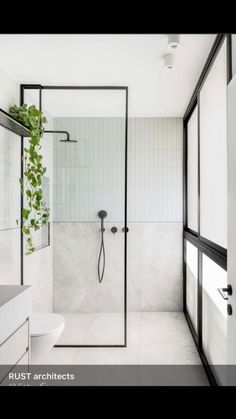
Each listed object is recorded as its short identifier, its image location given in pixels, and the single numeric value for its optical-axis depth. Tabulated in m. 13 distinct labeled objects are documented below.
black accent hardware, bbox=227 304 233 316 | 1.39
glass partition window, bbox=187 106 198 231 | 3.11
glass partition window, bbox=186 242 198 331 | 3.06
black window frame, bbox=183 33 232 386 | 1.89
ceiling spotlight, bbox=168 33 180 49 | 1.82
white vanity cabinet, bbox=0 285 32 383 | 1.52
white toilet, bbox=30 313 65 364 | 2.13
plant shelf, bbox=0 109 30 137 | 2.20
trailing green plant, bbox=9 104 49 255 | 2.58
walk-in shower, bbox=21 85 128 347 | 2.91
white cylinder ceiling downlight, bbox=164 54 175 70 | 2.23
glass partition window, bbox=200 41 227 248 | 1.94
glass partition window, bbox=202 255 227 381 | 1.97
